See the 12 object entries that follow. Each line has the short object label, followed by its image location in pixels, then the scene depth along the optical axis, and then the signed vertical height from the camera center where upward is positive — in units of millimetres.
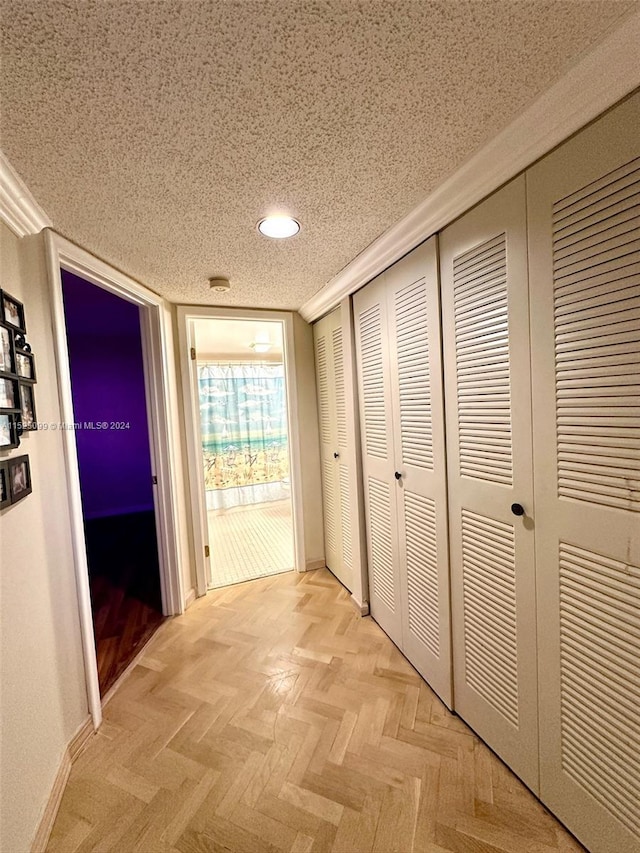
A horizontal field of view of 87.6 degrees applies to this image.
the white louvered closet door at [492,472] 1093 -253
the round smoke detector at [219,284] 1951 +780
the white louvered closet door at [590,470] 836 -201
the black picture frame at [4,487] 1008 -182
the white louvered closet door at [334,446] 2385 -272
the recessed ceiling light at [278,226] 1356 +784
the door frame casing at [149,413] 1414 +34
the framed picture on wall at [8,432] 1024 -18
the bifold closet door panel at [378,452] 1822 -256
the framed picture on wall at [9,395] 1044 +101
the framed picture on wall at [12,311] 1085 +393
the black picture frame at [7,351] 1062 +247
